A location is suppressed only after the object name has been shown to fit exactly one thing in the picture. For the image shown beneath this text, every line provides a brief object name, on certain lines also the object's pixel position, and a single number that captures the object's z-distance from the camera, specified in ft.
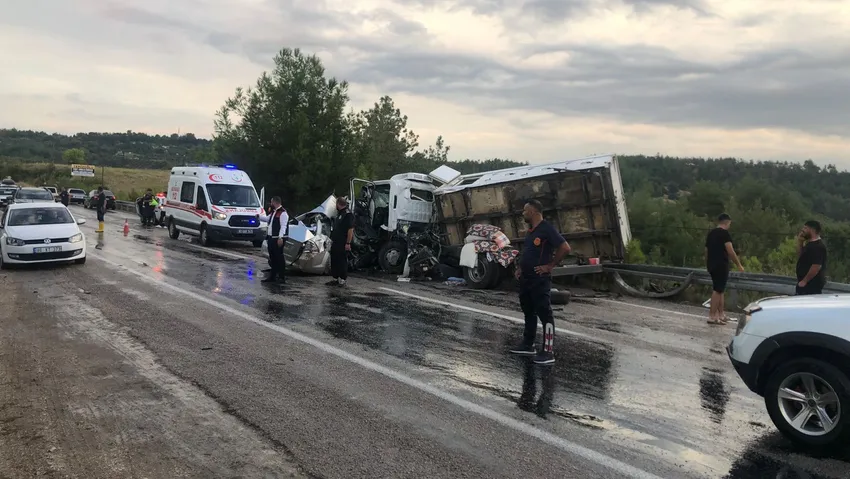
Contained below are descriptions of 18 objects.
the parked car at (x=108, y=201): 147.23
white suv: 14.38
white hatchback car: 43.32
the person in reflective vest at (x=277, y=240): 40.78
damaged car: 45.14
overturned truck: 43.37
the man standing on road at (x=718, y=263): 33.35
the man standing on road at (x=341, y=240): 39.91
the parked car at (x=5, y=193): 130.72
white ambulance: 66.13
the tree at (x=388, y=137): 145.89
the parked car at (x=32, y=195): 94.79
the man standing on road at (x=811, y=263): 26.89
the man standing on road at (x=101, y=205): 81.37
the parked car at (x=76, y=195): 179.22
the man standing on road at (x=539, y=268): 22.56
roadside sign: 250.98
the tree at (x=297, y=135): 112.78
